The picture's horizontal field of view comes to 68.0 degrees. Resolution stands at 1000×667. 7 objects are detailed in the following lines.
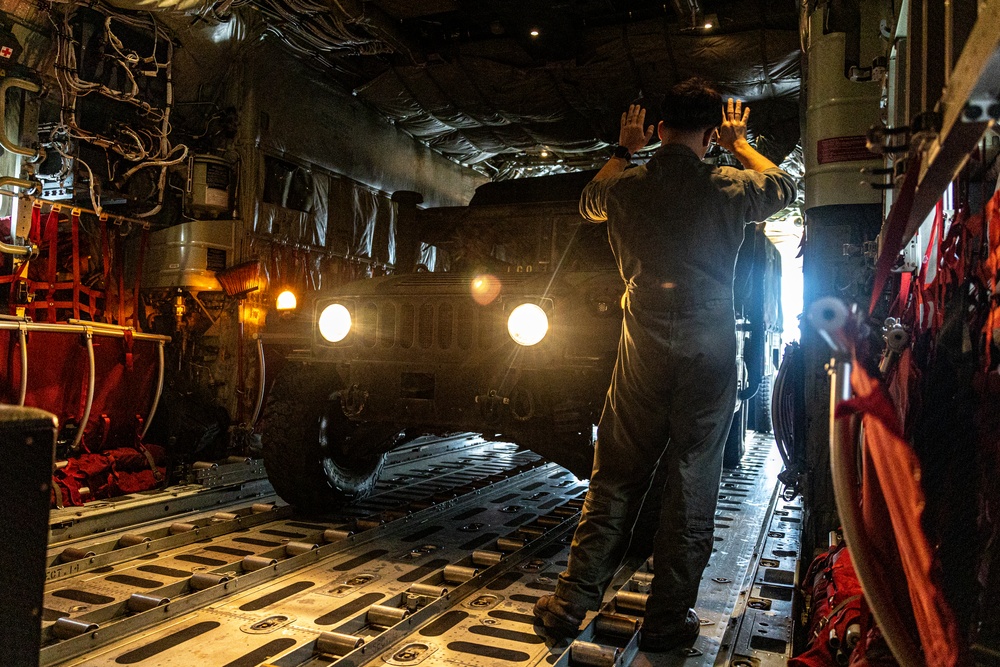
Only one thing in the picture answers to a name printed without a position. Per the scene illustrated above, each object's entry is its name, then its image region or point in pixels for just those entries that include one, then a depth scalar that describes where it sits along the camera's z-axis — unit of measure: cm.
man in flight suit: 243
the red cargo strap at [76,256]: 578
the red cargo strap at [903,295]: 234
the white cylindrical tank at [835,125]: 293
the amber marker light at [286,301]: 637
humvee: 347
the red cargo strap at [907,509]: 108
